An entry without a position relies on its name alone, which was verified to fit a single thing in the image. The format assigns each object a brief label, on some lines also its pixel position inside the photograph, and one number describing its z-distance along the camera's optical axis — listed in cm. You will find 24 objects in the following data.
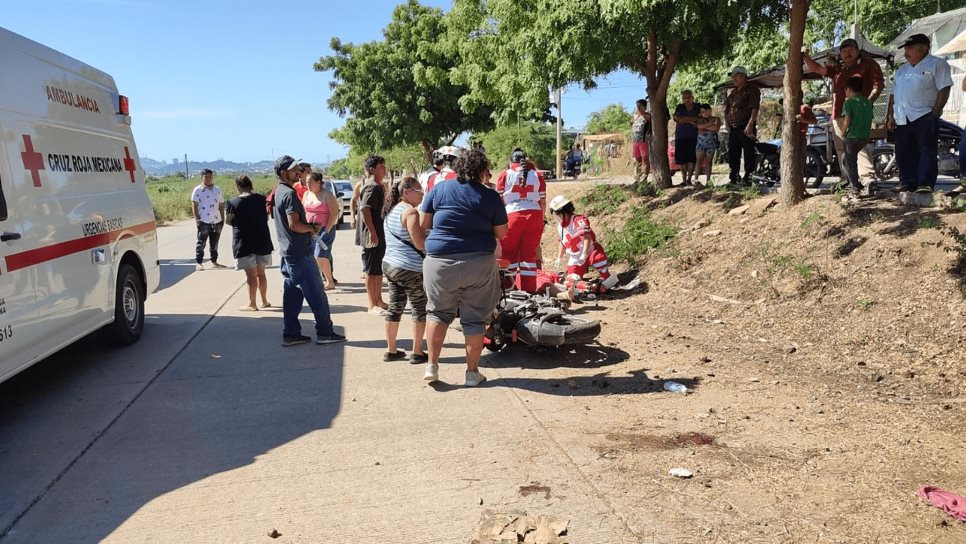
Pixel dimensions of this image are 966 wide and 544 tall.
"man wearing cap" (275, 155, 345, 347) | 698
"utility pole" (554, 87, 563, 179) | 3209
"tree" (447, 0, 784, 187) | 1009
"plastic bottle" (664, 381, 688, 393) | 543
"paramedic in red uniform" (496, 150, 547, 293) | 825
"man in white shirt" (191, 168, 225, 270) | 1326
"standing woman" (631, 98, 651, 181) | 1372
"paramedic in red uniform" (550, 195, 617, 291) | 881
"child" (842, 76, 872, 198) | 820
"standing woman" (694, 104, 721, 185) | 1212
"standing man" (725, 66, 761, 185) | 1108
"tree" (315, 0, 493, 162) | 2859
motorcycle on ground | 613
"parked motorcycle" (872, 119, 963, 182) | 1050
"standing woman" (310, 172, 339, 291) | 912
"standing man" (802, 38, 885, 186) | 850
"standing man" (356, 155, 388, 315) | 805
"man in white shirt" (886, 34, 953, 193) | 741
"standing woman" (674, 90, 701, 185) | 1211
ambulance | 509
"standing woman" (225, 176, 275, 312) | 890
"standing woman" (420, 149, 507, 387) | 536
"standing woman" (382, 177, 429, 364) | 620
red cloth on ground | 338
